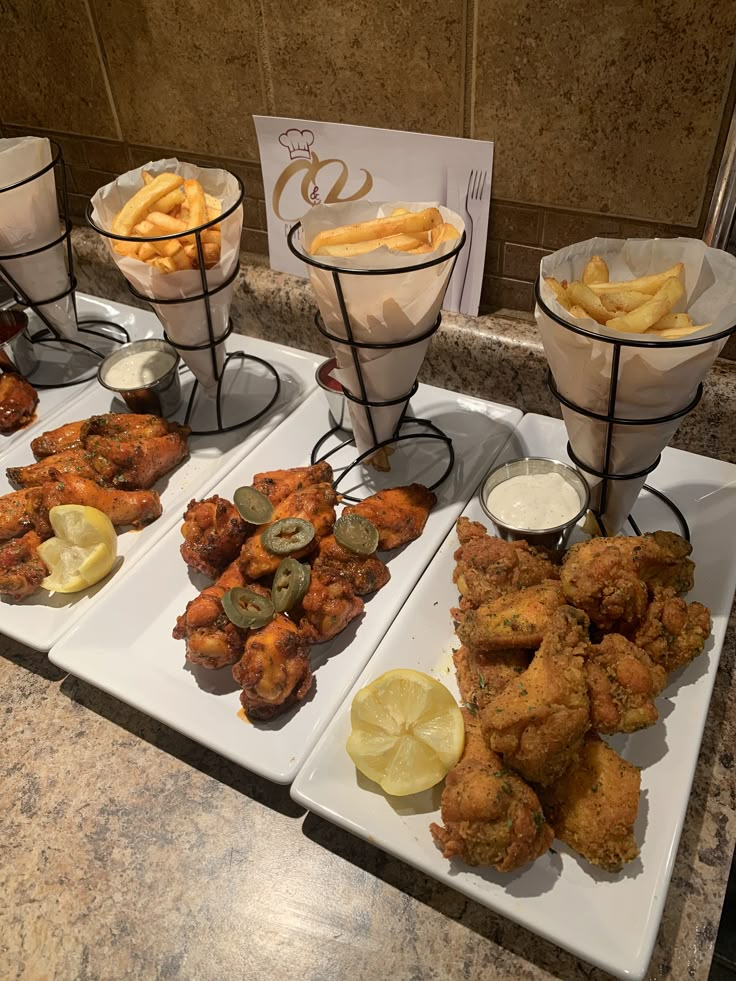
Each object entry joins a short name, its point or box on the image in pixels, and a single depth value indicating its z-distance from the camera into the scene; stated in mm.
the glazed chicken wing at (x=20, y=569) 487
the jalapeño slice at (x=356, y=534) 474
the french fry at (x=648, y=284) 413
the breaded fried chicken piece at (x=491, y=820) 337
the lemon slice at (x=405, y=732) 369
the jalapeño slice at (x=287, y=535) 466
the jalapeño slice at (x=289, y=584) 443
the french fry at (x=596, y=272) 433
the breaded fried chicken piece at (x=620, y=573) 392
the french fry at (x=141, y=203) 535
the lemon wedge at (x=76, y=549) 500
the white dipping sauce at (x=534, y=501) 464
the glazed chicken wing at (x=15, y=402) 644
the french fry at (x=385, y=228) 468
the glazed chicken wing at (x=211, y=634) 431
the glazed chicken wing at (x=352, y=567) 474
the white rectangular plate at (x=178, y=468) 488
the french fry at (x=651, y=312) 382
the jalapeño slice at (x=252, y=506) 493
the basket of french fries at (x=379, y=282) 445
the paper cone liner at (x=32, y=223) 595
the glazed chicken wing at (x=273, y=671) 406
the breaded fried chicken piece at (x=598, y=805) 342
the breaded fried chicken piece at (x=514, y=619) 387
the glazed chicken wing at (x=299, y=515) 470
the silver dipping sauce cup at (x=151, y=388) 616
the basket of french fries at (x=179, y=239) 530
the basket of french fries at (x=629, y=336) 380
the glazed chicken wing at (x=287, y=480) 526
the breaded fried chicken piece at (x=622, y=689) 364
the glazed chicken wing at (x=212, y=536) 489
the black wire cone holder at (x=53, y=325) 622
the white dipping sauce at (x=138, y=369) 628
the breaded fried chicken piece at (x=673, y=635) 396
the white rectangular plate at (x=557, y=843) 332
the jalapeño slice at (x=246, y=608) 428
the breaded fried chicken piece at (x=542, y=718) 345
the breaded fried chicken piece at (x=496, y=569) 430
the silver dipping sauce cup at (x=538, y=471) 456
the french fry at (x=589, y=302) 395
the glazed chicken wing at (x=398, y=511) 503
